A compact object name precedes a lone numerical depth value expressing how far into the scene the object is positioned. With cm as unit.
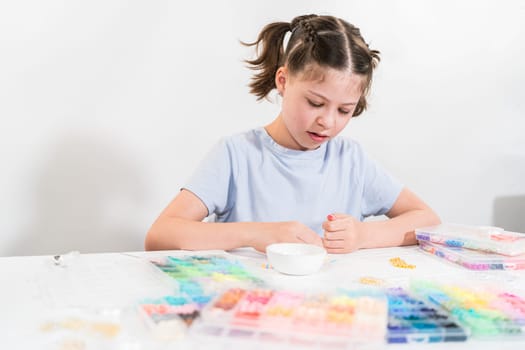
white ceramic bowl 95
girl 117
